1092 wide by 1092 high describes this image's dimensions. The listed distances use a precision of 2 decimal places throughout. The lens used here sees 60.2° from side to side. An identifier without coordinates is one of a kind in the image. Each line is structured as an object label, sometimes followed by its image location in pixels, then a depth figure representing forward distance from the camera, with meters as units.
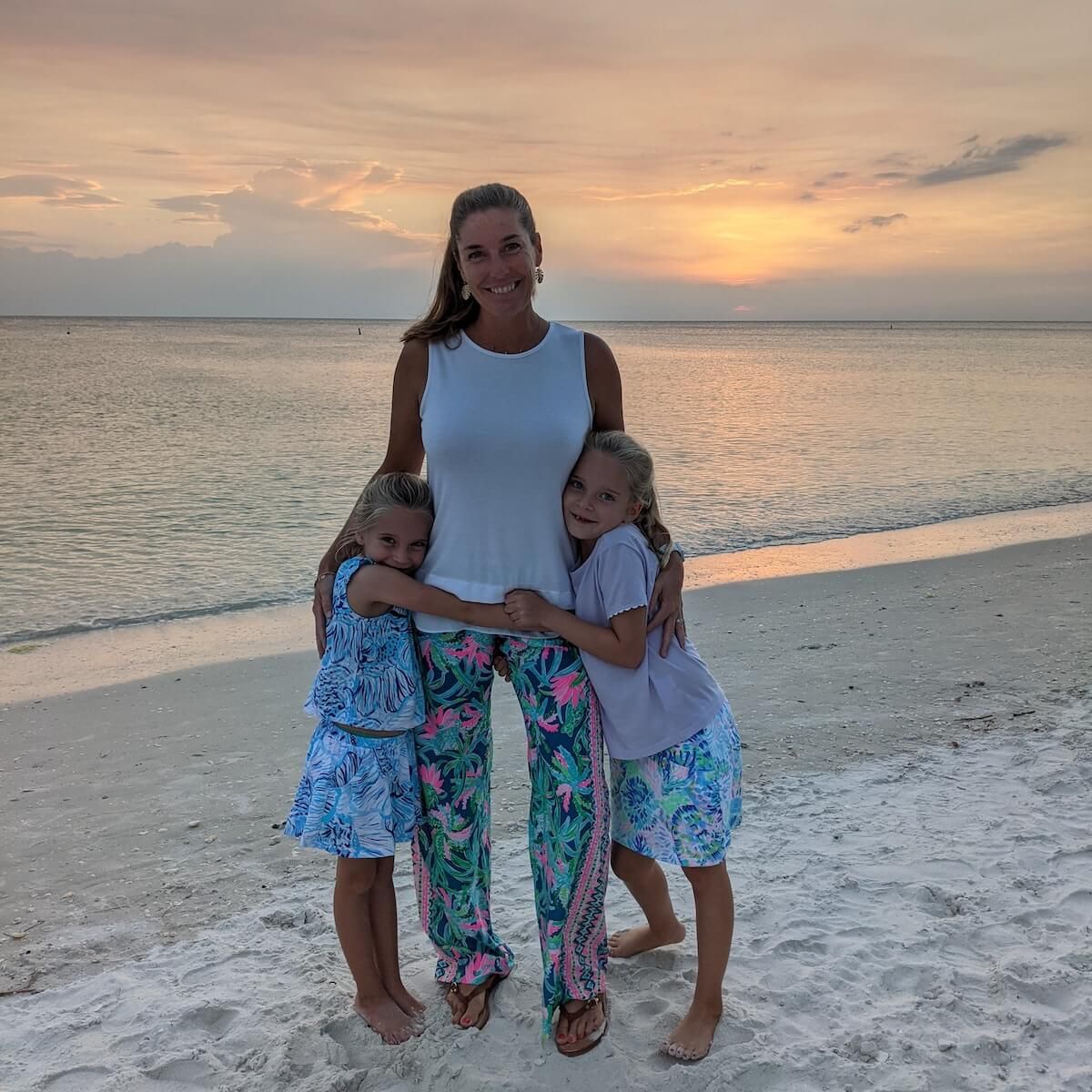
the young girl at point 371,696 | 2.43
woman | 2.35
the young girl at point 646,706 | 2.36
